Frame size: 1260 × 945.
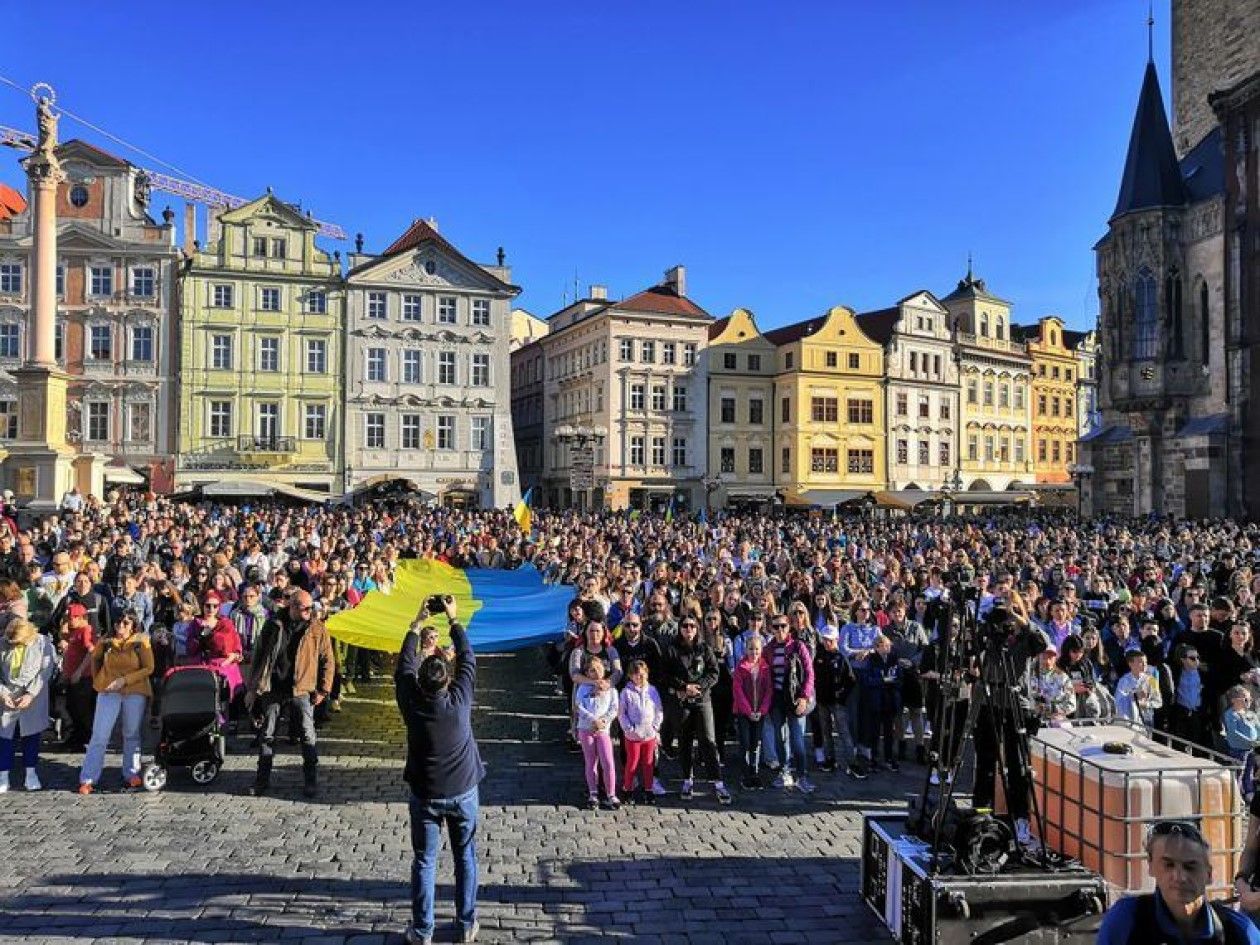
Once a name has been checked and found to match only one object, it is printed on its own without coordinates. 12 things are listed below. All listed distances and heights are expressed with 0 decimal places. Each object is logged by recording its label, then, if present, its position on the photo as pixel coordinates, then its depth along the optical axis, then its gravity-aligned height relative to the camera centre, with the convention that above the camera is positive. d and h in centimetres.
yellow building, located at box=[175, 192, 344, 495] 4703 +664
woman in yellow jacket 927 -207
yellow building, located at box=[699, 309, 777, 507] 5706 +453
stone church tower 4166 +802
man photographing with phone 604 -188
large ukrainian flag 1134 -176
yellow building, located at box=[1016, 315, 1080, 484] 6875 +667
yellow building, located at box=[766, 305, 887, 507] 5675 +496
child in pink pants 909 -232
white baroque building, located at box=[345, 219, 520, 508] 4919 +600
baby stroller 937 -236
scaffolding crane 7362 +2486
